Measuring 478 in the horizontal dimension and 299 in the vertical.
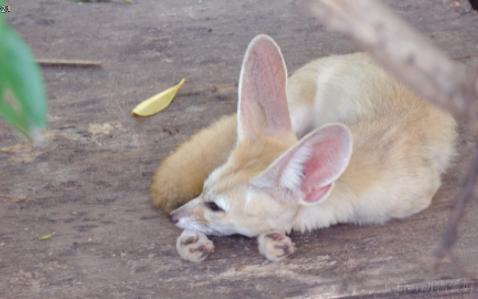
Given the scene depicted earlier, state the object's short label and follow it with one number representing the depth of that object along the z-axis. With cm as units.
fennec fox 537
